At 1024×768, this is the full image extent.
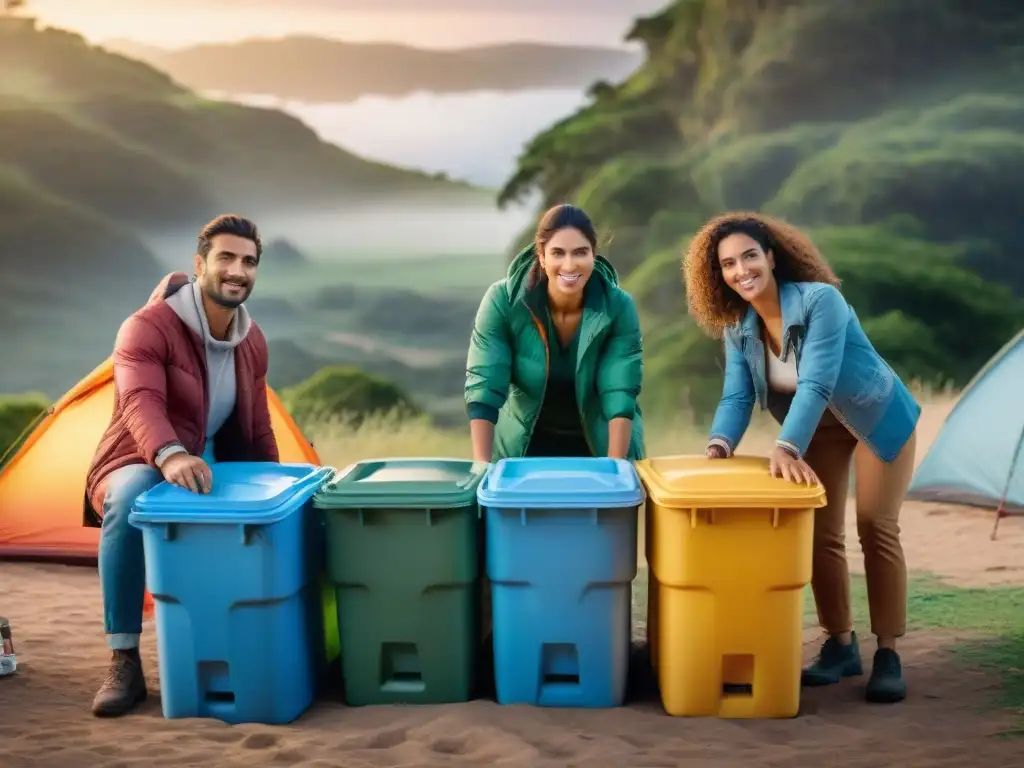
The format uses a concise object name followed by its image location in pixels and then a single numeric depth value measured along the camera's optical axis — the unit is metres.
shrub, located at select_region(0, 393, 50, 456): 10.27
